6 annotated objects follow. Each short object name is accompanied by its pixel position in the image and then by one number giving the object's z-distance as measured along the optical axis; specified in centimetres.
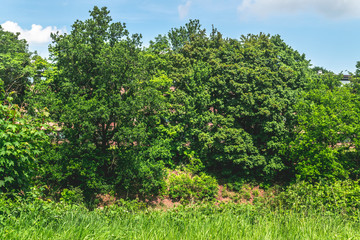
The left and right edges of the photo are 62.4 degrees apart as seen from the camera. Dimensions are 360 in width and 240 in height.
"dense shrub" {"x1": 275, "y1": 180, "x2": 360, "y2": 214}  1095
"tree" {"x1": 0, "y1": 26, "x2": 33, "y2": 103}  2775
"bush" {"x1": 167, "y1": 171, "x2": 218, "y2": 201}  2439
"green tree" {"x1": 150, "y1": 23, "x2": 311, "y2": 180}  2516
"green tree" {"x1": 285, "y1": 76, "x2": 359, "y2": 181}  2241
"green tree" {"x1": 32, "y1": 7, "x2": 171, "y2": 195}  1975
